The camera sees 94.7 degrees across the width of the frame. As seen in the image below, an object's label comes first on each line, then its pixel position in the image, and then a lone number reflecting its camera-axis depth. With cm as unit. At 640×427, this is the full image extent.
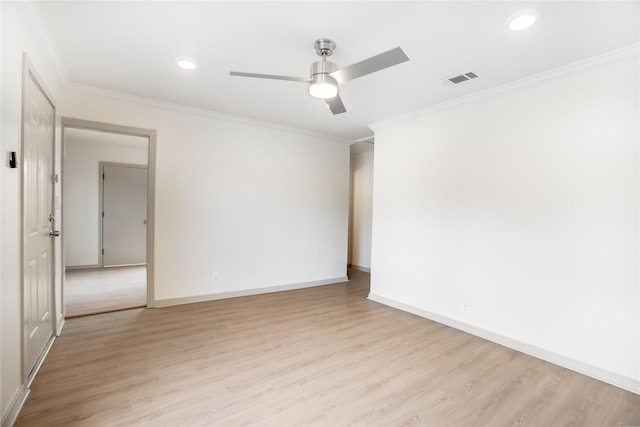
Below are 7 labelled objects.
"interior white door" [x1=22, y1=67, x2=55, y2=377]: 198
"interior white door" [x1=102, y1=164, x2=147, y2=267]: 600
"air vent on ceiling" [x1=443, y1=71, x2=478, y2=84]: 270
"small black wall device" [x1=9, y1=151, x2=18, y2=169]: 164
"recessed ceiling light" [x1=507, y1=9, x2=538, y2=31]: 185
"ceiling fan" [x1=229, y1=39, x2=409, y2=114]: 197
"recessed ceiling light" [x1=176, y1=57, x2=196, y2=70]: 253
